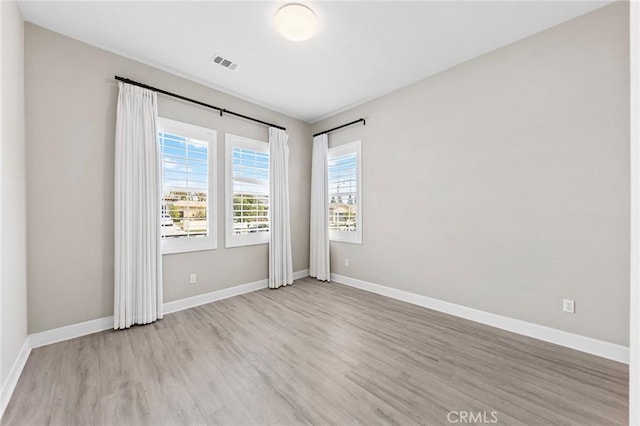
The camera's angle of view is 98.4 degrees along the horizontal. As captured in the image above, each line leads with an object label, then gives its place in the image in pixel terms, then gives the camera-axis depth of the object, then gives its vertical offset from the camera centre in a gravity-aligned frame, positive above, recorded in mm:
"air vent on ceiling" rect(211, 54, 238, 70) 3104 +1723
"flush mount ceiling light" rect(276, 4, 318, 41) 2357 +1673
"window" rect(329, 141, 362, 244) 4375 +305
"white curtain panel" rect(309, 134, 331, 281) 4723 -13
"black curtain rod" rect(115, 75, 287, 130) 2988 +1399
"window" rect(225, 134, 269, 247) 3939 +301
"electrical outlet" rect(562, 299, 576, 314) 2502 -862
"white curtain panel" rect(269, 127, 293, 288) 4340 -12
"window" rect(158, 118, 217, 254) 3348 +317
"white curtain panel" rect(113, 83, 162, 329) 2879 +2
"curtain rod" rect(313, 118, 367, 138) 4250 +1391
